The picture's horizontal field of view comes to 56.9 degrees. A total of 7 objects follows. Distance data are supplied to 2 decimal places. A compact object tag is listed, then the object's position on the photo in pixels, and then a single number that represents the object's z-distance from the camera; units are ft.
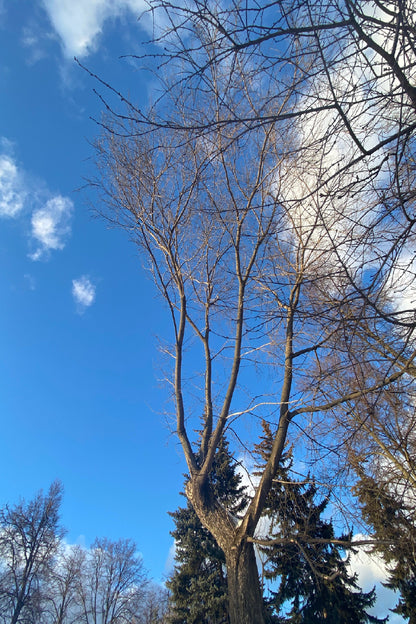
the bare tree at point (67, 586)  66.80
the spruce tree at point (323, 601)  36.55
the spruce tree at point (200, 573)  38.70
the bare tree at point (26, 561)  59.52
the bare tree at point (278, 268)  7.29
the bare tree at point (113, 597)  90.07
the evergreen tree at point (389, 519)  13.74
